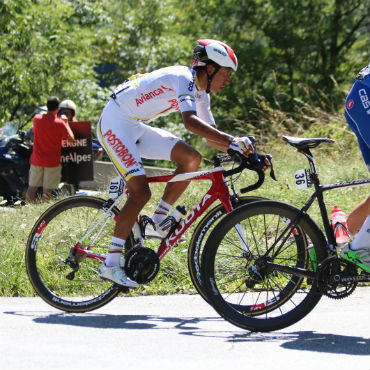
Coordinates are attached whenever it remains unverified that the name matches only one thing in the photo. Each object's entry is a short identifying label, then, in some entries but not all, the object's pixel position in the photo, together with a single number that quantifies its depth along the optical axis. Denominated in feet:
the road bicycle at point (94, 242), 36.01
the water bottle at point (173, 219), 37.09
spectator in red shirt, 78.43
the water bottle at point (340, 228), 33.27
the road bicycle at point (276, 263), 32.48
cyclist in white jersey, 35.65
